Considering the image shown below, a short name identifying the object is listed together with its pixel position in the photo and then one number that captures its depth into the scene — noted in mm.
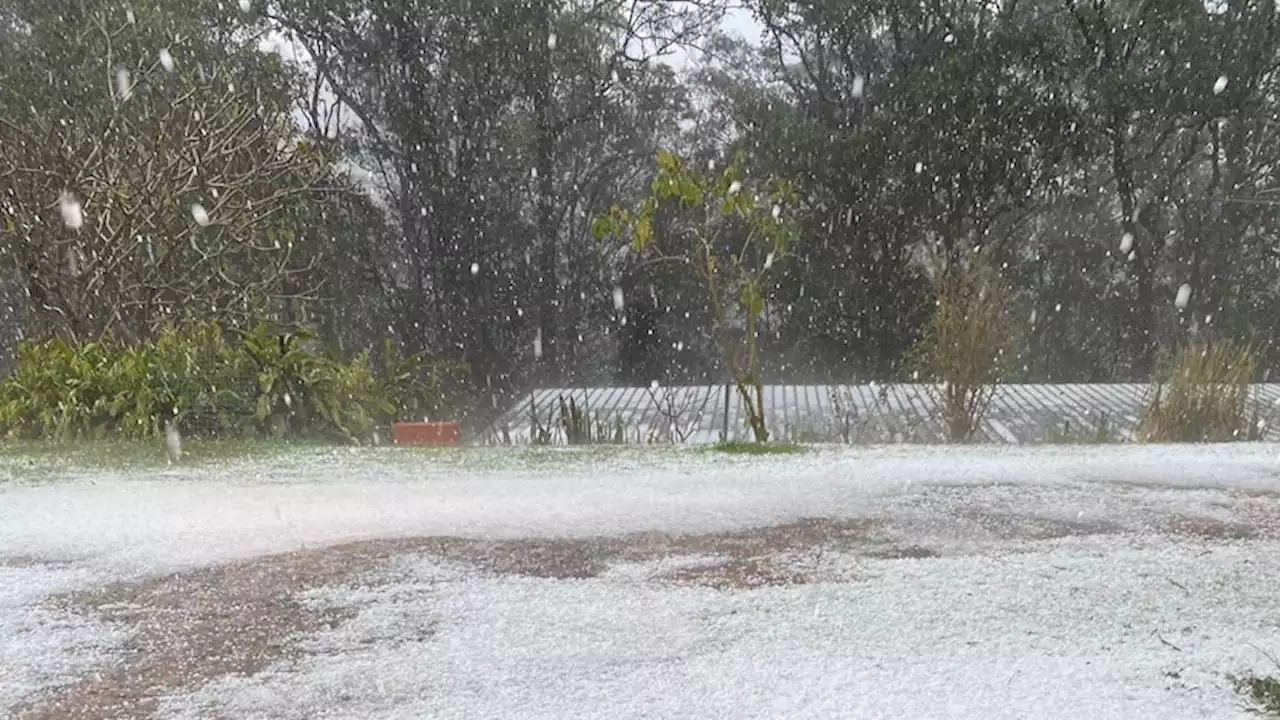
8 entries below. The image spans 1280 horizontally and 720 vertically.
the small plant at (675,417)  7820
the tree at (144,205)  8195
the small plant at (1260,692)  2248
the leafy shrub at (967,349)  7039
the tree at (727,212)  6980
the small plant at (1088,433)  6883
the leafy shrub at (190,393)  6734
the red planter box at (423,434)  7156
